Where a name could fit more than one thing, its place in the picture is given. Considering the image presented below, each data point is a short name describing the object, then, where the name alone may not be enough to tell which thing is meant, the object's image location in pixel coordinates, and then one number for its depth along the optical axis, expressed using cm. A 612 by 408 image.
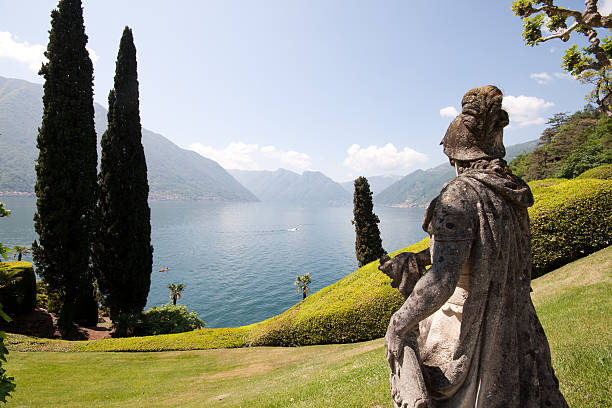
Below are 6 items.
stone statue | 237
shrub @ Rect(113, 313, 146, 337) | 1966
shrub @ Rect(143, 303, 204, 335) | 2028
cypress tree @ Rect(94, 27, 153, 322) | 2073
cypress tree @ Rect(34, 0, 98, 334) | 1841
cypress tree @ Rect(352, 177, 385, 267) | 2659
